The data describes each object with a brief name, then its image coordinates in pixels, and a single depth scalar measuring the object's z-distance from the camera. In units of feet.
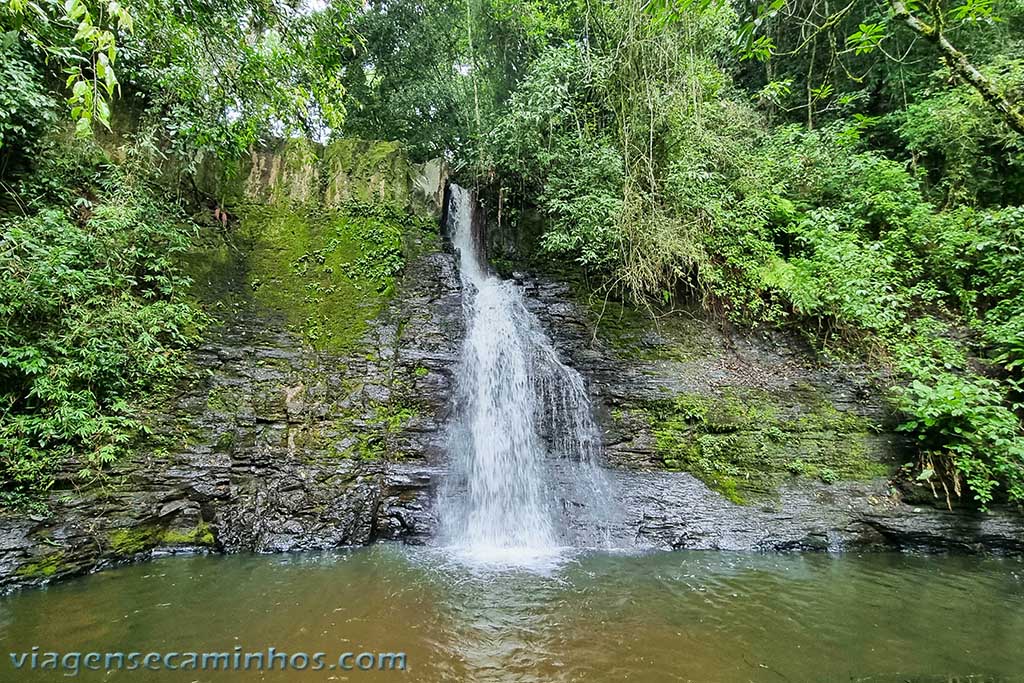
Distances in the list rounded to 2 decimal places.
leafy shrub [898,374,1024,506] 16.74
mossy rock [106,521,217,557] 14.21
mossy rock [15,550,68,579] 12.56
